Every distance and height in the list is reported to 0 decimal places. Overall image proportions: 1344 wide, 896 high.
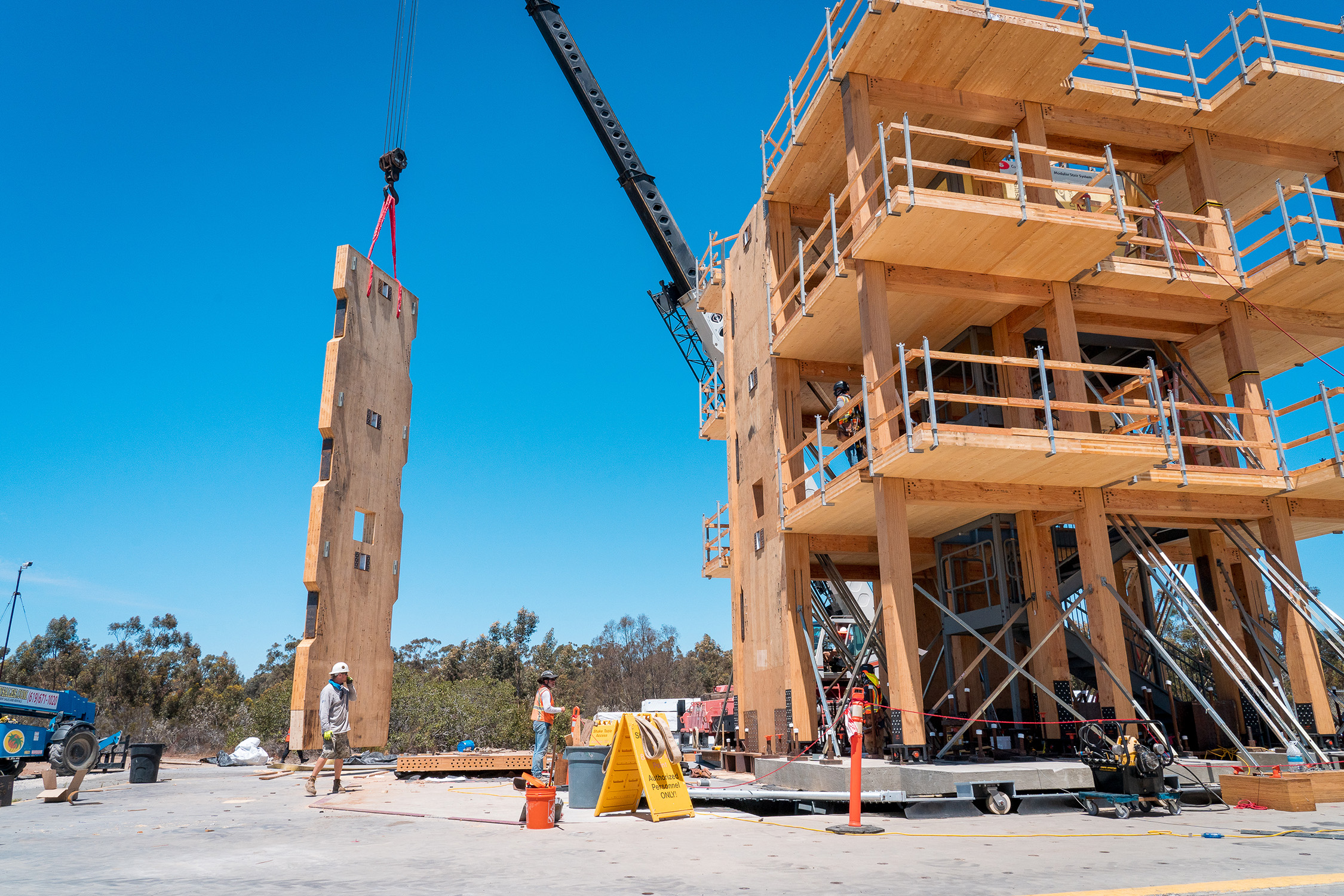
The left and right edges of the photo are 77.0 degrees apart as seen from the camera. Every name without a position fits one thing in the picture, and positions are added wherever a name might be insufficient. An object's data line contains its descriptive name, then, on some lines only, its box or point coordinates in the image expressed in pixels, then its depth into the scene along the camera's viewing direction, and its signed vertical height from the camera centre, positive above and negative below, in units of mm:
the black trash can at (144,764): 14250 -822
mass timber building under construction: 13188 +6120
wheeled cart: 9555 -1178
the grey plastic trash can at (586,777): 10695 -868
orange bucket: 8258 -942
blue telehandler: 15672 -354
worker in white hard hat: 11562 -172
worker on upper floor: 15977 +5293
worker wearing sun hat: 11344 -133
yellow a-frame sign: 9383 -849
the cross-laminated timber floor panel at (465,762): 14656 -934
